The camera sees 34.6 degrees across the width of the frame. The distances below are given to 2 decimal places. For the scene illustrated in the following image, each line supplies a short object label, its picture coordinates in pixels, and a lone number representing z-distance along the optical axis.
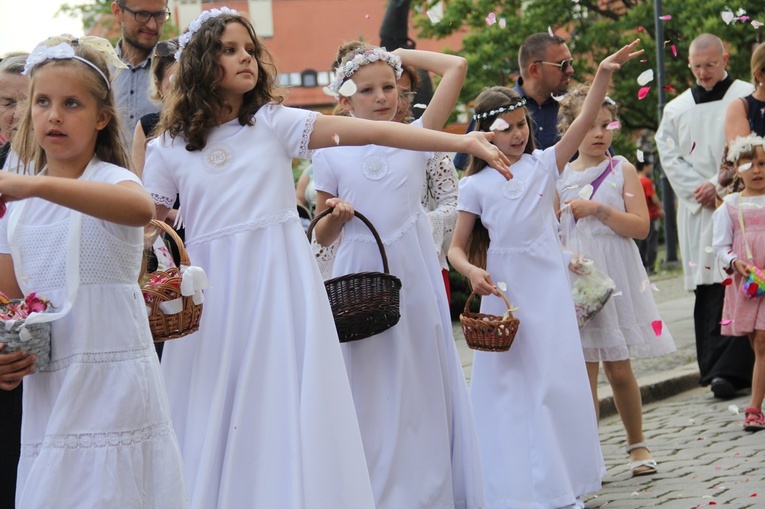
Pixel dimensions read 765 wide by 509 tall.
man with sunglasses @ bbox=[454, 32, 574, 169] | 7.75
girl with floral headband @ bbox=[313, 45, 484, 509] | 5.63
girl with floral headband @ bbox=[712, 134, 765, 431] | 8.06
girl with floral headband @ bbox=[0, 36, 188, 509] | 3.61
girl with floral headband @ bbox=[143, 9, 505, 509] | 4.51
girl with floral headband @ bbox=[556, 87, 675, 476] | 6.97
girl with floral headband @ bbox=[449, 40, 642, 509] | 6.07
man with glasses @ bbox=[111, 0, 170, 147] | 6.17
